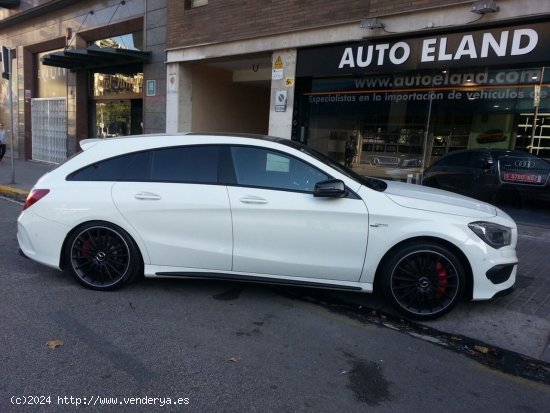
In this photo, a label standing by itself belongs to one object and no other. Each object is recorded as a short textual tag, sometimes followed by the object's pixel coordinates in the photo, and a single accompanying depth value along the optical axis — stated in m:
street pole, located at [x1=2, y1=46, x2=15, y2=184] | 11.67
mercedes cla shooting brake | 4.20
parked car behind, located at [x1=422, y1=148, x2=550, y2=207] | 7.88
